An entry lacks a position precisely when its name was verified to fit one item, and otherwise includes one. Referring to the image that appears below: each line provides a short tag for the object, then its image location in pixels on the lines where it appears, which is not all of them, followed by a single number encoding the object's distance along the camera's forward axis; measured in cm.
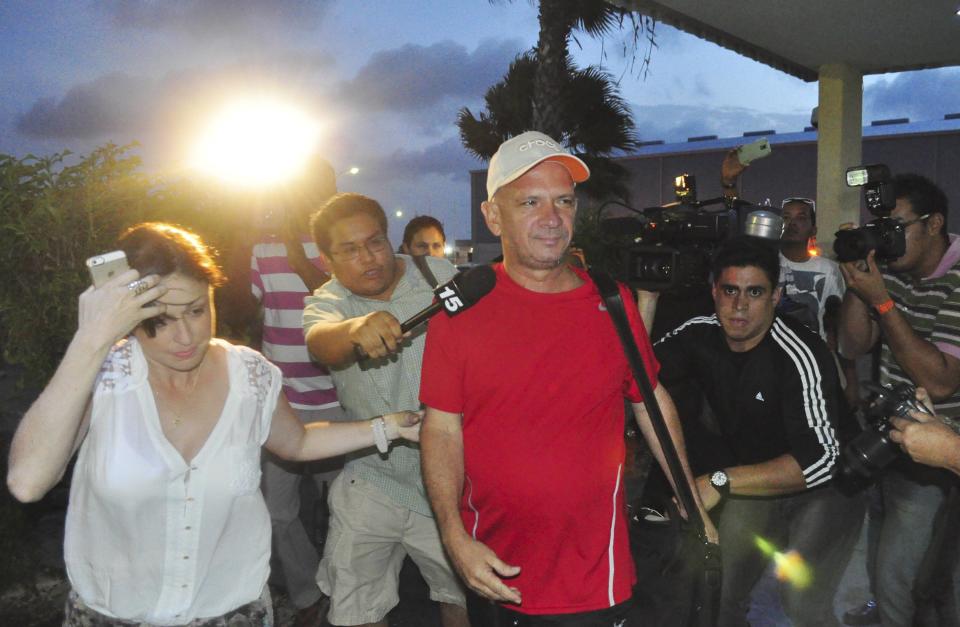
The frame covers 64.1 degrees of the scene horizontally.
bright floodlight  490
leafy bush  416
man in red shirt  241
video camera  305
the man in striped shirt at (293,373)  451
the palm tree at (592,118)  1627
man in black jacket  341
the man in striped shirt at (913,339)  349
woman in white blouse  220
